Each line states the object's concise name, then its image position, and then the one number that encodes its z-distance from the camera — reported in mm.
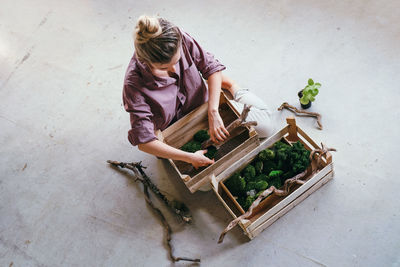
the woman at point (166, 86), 1350
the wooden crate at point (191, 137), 1785
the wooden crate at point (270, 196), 1756
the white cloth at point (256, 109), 1964
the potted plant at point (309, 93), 2039
